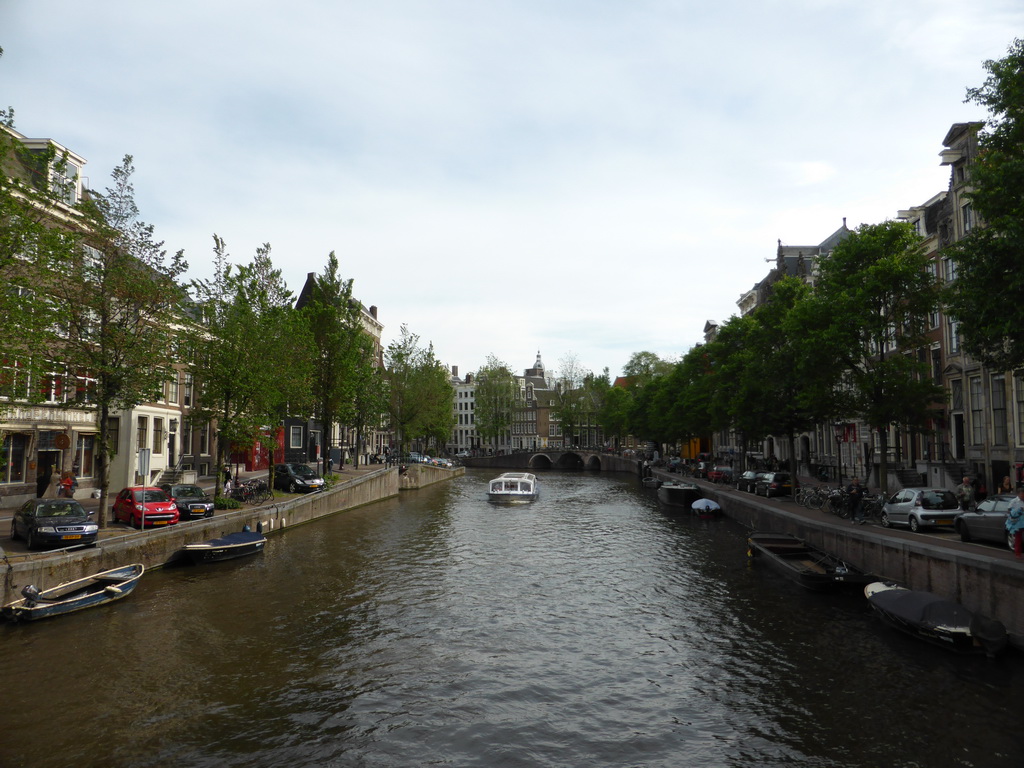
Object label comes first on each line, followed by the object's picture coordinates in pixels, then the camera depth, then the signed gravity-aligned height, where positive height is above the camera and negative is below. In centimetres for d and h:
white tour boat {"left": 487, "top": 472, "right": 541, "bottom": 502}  5828 -451
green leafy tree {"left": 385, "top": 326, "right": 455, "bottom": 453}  8412 +548
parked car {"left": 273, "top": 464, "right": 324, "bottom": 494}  4712 -301
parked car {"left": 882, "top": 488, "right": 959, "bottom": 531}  2553 -262
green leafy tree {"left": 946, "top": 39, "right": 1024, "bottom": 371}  1711 +515
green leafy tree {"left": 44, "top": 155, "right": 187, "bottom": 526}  2602 +480
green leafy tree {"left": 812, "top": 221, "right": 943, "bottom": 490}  3234 +587
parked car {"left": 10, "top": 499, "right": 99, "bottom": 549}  2206 -291
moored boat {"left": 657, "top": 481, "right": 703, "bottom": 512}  5491 -455
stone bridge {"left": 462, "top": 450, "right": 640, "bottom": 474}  11699 -433
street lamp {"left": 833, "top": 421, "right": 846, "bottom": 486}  5453 -31
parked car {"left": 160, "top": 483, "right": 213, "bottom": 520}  3109 -298
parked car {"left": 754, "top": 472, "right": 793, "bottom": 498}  4612 -314
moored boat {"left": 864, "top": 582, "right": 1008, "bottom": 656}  1616 -444
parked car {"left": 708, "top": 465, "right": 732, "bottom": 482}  6007 -321
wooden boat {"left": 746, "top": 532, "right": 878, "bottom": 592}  2316 -459
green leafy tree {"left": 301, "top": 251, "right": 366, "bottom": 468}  5322 +637
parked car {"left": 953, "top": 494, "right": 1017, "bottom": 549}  2152 -261
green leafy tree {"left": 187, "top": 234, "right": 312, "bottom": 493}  3600 +423
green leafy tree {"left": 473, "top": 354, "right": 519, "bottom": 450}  13600 +652
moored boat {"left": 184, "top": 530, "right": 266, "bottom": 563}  2717 -450
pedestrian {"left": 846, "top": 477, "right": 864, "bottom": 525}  3077 -277
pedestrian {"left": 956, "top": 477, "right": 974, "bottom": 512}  2906 -243
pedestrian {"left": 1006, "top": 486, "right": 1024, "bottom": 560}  1886 -226
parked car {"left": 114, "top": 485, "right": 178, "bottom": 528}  2802 -300
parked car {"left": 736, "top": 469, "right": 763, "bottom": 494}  5128 -327
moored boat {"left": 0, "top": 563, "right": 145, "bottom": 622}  1855 -454
